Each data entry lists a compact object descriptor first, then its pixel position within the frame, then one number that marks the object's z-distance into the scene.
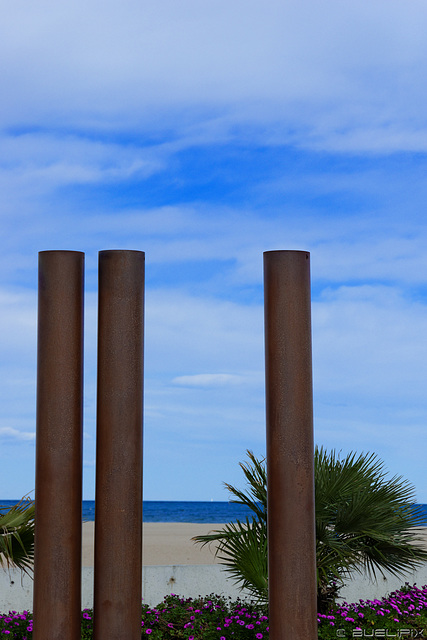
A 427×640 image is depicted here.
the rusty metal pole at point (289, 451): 11.72
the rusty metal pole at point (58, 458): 11.70
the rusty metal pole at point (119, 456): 11.66
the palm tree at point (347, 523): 13.70
